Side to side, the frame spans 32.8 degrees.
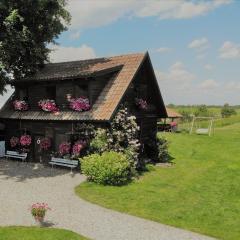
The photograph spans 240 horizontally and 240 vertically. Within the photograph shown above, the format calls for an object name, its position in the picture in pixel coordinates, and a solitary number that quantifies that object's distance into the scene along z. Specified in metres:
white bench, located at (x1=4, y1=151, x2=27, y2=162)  29.25
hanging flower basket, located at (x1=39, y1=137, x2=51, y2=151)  28.00
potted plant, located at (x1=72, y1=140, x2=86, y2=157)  25.84
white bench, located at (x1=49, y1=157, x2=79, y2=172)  26.08
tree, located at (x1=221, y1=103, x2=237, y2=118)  106.11
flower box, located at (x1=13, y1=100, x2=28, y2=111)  29.56
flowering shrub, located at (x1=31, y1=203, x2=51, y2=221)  15.70
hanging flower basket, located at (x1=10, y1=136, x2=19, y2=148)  29.78
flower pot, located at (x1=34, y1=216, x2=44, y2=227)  15.88
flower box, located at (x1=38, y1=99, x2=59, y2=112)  27.80
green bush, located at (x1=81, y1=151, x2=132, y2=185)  22.42
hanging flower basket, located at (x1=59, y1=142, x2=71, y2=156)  26.70
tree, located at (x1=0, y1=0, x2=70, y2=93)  25.25
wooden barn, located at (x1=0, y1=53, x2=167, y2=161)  26.34
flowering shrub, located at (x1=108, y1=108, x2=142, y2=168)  25.33
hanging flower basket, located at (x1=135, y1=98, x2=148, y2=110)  28.94
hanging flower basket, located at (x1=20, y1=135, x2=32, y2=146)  29.06
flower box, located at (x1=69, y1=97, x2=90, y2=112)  26.25
